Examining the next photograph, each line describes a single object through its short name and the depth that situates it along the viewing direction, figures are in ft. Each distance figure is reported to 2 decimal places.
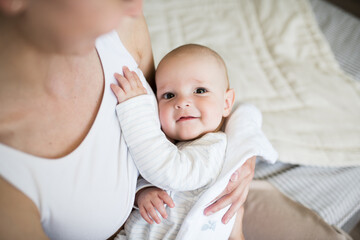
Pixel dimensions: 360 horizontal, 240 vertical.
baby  2.39
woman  1.57
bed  3.79
